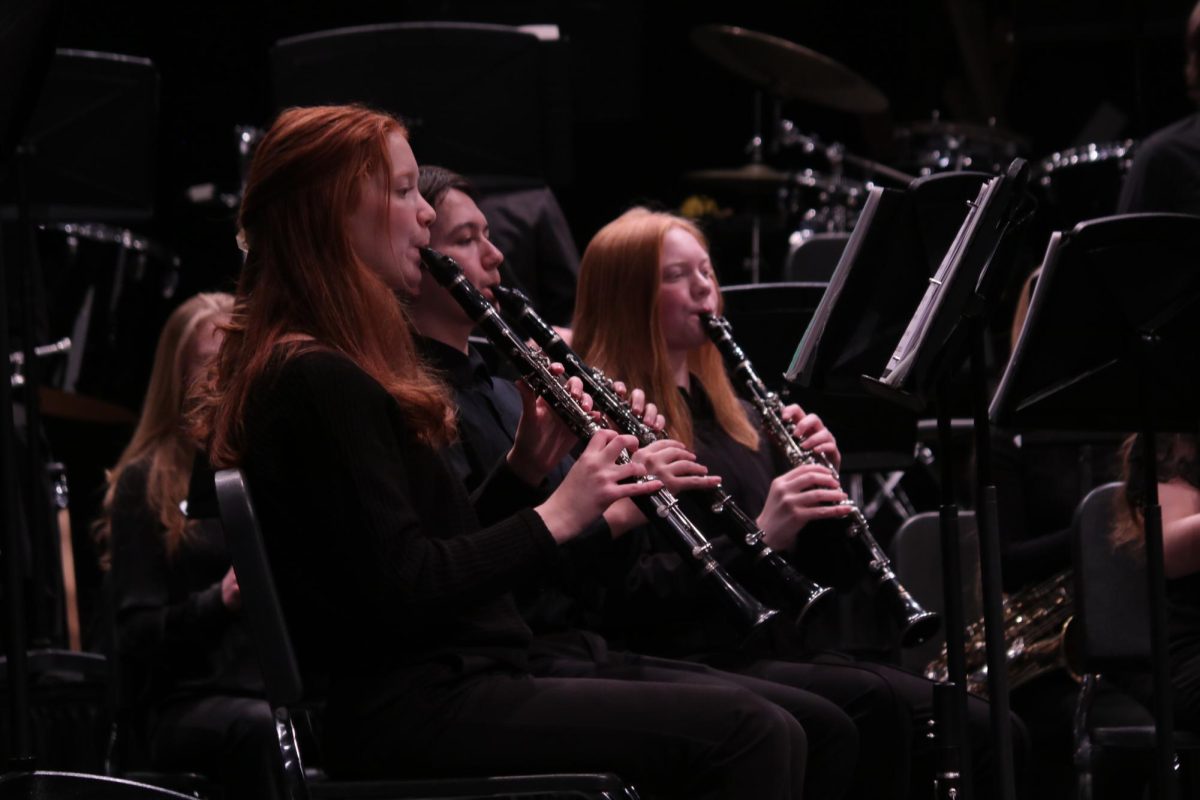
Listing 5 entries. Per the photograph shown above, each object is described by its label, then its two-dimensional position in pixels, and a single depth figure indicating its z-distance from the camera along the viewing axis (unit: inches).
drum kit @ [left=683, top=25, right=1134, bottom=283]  456.1
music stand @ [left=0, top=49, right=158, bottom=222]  335.6
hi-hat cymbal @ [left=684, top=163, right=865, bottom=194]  462.3
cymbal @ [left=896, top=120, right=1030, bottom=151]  473.1
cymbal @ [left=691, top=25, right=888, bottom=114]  472.7
